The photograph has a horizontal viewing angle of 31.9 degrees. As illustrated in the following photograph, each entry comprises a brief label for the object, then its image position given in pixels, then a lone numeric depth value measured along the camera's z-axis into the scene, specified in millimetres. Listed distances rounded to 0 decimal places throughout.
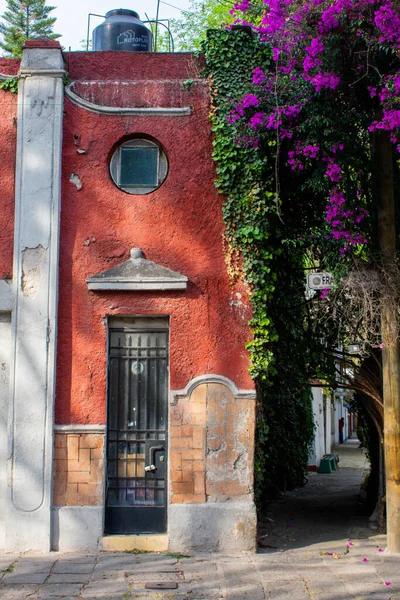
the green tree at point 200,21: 23297
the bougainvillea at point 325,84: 8305
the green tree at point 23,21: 32219
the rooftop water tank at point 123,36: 10148
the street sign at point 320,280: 8789
